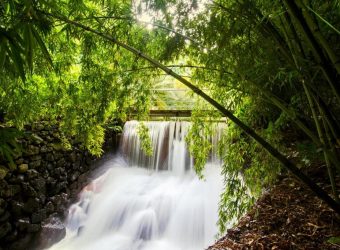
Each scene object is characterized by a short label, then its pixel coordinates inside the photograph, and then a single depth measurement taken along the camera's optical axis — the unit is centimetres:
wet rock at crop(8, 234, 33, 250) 443
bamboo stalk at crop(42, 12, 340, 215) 154
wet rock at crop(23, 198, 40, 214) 474
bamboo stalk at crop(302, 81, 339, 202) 158
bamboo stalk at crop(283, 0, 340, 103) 125
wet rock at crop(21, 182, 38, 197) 474
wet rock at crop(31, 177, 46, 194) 495
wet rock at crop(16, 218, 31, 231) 454
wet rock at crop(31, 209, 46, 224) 479
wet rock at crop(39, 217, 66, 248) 477
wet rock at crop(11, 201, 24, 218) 453
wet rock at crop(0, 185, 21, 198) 443
